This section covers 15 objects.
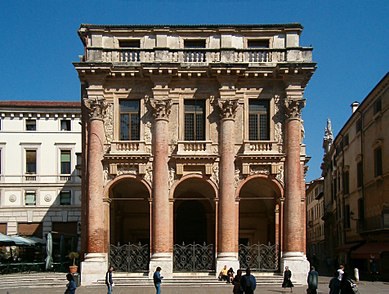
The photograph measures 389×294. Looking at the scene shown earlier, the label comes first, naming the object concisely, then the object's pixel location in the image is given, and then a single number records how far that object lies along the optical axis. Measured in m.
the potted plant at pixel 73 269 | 34.12
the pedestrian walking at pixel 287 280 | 27.86
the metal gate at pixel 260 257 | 35.62
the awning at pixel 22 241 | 39.37
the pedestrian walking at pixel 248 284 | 20.00
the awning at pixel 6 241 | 37.53
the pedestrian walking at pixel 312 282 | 22.70
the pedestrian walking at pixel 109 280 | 26.86
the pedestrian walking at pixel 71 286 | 22.38
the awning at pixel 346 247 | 49.66
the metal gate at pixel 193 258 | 35.53
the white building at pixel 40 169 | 55.62
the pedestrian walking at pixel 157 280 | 26.67
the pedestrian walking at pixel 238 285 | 20.69
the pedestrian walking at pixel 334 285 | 18.42
